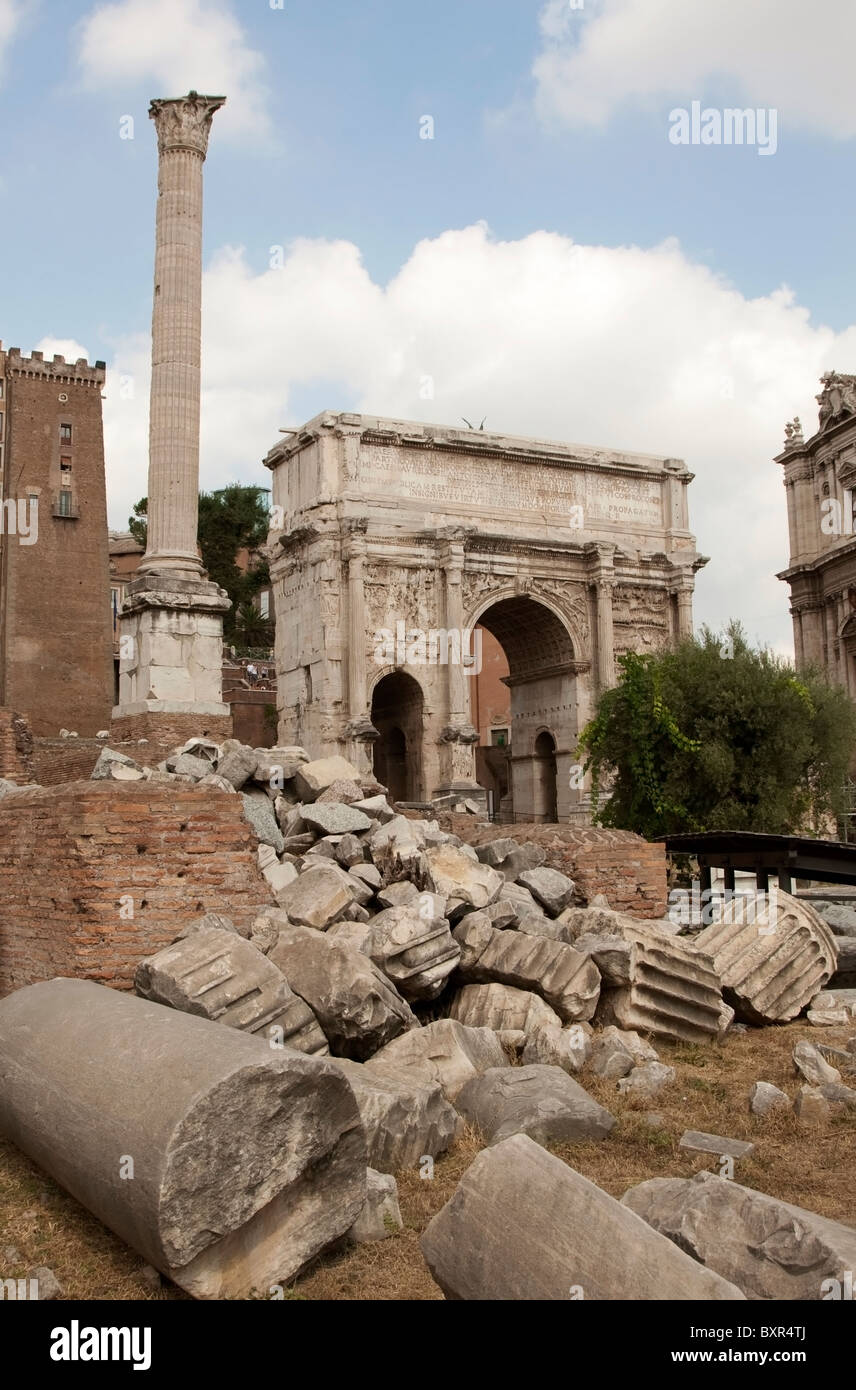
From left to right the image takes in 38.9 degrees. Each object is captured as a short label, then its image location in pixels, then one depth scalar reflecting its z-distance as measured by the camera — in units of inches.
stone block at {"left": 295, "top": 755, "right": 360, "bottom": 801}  414.6
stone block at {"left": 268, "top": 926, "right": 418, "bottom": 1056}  227.0
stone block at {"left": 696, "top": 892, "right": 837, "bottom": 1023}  310.2
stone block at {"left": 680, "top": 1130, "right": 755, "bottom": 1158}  202.7
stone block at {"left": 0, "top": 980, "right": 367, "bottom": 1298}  145.6
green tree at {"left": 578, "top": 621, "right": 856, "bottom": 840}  710.5
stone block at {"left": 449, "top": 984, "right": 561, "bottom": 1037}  260.2
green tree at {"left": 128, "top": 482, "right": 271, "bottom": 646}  1786.4
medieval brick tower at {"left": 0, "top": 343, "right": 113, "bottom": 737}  1561.3
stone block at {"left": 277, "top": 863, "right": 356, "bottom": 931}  275.4
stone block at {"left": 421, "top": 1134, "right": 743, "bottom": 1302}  124.3
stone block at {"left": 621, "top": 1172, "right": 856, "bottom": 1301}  133.6
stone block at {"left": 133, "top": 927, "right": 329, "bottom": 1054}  212.8
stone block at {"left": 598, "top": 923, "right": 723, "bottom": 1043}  282.2
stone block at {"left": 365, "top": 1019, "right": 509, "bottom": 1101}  226.4
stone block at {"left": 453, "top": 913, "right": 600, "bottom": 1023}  267.4
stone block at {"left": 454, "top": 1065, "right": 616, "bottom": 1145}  205.2
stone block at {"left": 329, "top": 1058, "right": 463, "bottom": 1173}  193.3
